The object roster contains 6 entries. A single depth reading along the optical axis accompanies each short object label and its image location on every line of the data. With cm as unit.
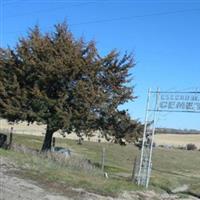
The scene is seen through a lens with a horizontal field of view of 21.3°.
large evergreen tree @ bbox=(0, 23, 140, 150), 2459
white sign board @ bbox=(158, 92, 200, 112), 1794
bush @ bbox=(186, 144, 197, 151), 8879
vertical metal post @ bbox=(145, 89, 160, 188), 1910
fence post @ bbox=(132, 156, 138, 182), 1973
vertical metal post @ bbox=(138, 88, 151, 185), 1925
